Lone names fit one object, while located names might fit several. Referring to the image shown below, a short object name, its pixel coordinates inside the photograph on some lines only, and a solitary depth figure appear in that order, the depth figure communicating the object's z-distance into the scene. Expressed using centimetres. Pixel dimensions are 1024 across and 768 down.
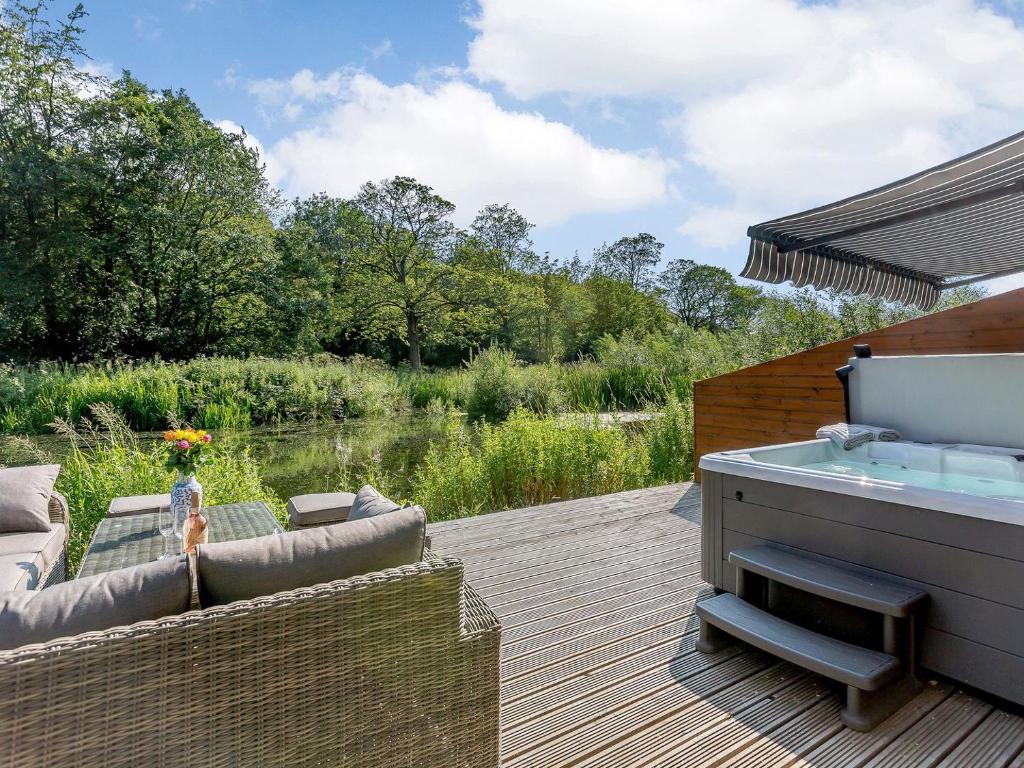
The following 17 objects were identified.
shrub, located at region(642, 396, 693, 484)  553
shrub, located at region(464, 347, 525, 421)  1135
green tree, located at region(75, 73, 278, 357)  1411
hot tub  172
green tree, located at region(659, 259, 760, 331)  2831
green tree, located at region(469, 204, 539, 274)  2255
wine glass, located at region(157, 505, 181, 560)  239
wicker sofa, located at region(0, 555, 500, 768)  102
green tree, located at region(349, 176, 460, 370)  1838
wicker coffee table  225
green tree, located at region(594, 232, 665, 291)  2670
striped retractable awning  251
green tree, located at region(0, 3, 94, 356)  1244
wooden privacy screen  338
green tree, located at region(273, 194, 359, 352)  1684
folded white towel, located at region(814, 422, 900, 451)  299
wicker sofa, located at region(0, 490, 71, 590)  221
